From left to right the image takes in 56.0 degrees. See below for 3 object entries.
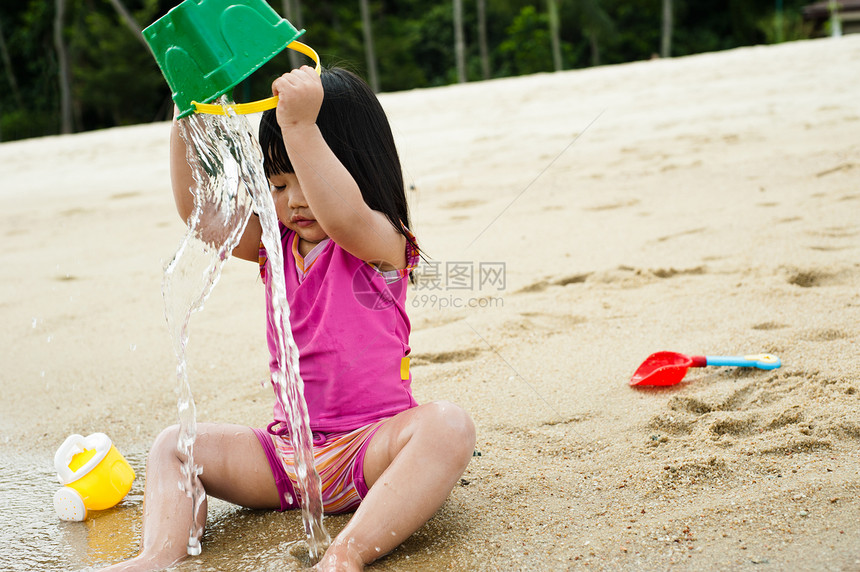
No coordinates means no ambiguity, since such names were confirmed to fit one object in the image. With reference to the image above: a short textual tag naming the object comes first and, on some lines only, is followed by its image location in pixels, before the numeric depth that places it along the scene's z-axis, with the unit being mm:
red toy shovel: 2029
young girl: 1488
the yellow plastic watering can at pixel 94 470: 1758
